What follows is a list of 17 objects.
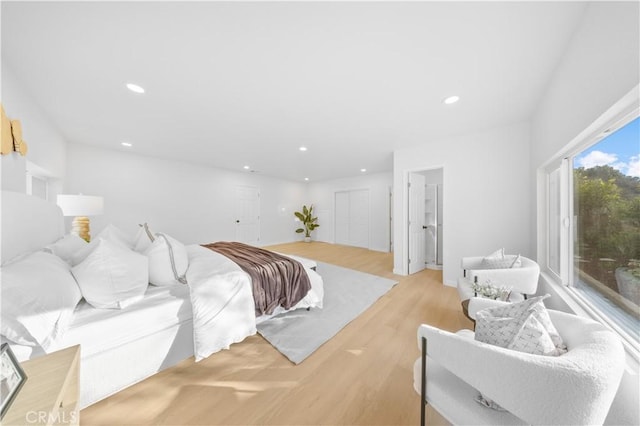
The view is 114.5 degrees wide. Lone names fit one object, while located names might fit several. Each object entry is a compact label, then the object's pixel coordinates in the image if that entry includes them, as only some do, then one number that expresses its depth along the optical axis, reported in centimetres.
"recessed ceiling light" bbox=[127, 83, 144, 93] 202
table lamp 276
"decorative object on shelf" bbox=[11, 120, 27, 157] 178
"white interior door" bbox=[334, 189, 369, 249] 680
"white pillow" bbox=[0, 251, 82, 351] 101
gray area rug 191
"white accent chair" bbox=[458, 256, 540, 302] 200
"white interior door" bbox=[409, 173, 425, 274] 397
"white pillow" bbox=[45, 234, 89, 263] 168
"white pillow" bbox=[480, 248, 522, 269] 220
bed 125
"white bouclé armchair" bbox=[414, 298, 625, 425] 63
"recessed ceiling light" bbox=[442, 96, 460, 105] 222
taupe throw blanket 205
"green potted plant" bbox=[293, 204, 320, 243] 777
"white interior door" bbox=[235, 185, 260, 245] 629
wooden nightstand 63
